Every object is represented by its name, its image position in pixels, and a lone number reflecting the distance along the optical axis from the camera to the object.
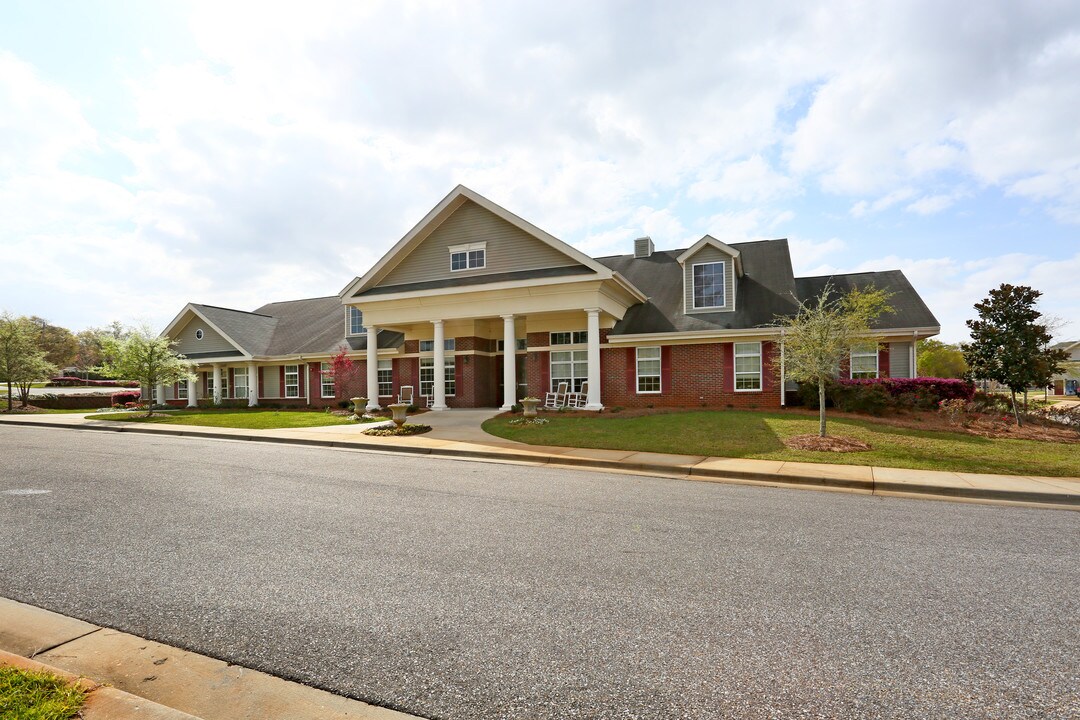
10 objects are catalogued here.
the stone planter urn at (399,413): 17.28
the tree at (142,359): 24.78
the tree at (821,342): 14.07
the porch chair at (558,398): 22.17
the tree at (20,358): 31.06
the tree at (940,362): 40.66
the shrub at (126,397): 35.56
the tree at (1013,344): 15.95
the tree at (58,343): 65.94
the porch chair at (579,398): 21.77
